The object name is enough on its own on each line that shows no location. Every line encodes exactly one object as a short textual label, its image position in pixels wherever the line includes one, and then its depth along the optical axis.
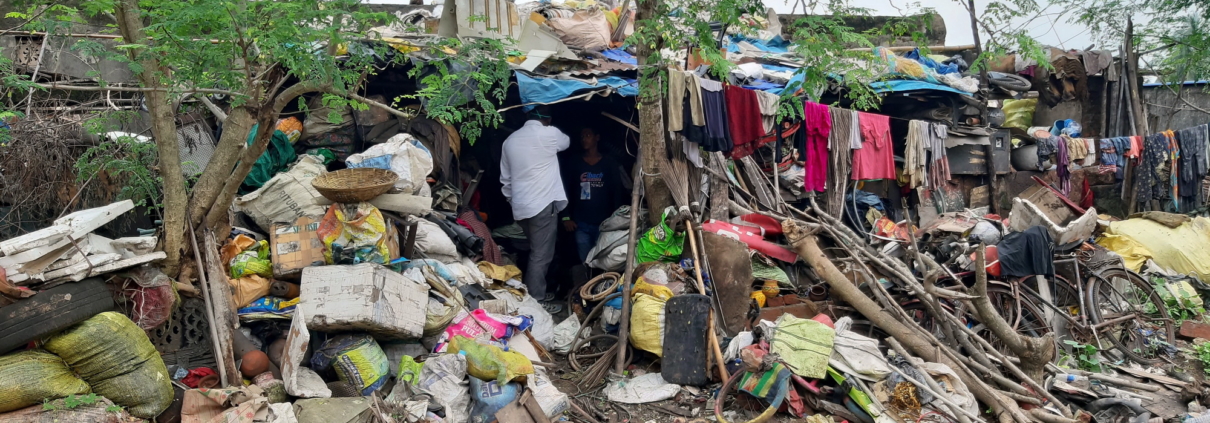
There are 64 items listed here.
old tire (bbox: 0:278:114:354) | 4.34
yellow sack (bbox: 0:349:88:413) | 4.19
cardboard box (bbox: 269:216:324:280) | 5.94
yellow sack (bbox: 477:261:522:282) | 7.37
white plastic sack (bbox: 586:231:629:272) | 7.40
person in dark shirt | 8.52
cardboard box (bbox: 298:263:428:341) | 5.39
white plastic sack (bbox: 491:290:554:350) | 6.91
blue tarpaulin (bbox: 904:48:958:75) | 10.66
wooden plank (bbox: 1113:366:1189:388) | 6.46
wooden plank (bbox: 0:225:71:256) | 4.57
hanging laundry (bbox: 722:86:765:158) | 7.43
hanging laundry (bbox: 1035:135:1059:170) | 10.85
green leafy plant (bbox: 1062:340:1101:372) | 6.91
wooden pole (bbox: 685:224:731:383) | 5.83
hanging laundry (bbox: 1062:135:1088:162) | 11.10
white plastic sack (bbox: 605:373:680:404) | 5.79
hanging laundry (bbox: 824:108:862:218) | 8.45
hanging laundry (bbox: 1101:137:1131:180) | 11.43
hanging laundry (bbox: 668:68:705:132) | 7.00
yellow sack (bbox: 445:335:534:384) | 5.44
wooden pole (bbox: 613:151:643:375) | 6.26
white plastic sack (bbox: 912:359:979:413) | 5.48
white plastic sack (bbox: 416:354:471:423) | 5.21
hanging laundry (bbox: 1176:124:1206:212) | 11.53
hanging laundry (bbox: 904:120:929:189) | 9.38
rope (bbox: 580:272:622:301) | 6.96
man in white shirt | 7.68
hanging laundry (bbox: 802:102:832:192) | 8.21
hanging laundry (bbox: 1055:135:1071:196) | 10.95
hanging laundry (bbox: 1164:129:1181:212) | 11.56
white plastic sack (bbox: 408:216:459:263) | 6.76
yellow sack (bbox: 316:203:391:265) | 5.79
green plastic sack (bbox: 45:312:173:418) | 4.52
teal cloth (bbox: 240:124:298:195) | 6.99
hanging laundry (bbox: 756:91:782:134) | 7.45
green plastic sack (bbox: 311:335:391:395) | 5.27
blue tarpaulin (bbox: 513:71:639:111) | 7.36
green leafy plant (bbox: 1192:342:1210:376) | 7.10
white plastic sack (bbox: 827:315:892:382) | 5.55
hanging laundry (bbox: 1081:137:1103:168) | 11.34
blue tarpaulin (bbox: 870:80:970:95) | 9.09
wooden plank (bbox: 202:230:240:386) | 5.17
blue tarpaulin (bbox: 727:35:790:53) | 10.54
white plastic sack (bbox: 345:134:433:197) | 6.74
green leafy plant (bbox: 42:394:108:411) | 4.24
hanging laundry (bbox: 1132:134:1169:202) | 11.55
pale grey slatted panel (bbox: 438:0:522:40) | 7.64
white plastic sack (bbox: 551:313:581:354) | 6.93
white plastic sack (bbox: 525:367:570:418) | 5.36
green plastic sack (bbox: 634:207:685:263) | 7.00
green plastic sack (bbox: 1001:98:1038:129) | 12.38
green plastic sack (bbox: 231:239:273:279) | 5.85
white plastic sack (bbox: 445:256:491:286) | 6.80
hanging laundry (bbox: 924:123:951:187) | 9.56
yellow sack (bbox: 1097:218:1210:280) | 9.05
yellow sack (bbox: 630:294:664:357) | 6.17
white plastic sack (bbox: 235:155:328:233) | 6.52
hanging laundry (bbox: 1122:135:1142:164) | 11.52
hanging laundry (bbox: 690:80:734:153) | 7.19
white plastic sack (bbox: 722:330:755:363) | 5.95
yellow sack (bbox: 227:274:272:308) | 5.69
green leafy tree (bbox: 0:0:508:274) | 4.40
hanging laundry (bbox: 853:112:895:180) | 8.75
